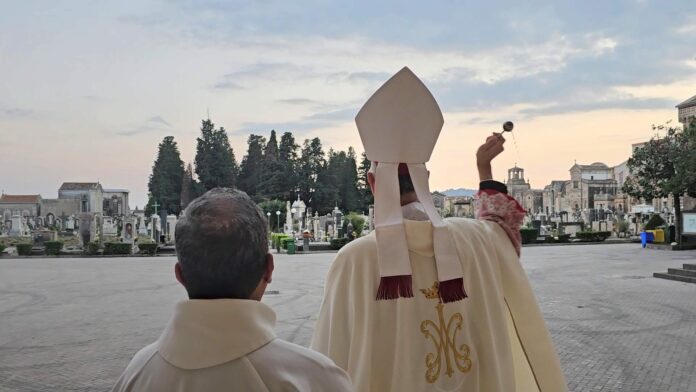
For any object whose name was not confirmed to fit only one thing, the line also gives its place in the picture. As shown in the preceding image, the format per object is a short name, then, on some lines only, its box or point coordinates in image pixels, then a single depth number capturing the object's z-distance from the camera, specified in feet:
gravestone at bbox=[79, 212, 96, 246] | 127.34
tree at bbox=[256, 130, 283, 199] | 250.98
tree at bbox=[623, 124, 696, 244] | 100.37
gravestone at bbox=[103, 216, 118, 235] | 153.99
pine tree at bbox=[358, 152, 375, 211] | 256.73
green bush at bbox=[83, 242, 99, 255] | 111.75
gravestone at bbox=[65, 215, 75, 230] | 173.68
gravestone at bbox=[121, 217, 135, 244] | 128.06
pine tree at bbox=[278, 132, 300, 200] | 253.03
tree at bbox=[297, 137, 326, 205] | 256.93
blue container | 109.60
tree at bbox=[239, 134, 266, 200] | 257.96
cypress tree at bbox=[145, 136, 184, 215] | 245.24
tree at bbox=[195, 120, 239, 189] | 249.14
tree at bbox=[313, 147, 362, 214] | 254.88
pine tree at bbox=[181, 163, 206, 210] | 245.24
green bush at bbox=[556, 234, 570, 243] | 130.72
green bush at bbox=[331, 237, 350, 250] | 116.26
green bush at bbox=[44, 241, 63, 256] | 112.47
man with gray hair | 4.61
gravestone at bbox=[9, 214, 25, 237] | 148.15
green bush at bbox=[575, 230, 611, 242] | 130.93
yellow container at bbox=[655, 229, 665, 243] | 110.66
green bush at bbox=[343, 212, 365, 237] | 138.80
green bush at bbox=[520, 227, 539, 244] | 128.06
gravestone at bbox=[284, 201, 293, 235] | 153.53
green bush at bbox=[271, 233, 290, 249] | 116.54
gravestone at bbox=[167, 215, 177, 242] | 148.00
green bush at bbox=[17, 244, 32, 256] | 111.84
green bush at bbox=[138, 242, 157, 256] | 112.57
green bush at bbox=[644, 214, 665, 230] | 118.52
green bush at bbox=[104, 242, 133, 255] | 112.16
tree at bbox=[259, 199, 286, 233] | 196.75
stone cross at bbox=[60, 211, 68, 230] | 177.02
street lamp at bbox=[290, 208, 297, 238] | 157.46
